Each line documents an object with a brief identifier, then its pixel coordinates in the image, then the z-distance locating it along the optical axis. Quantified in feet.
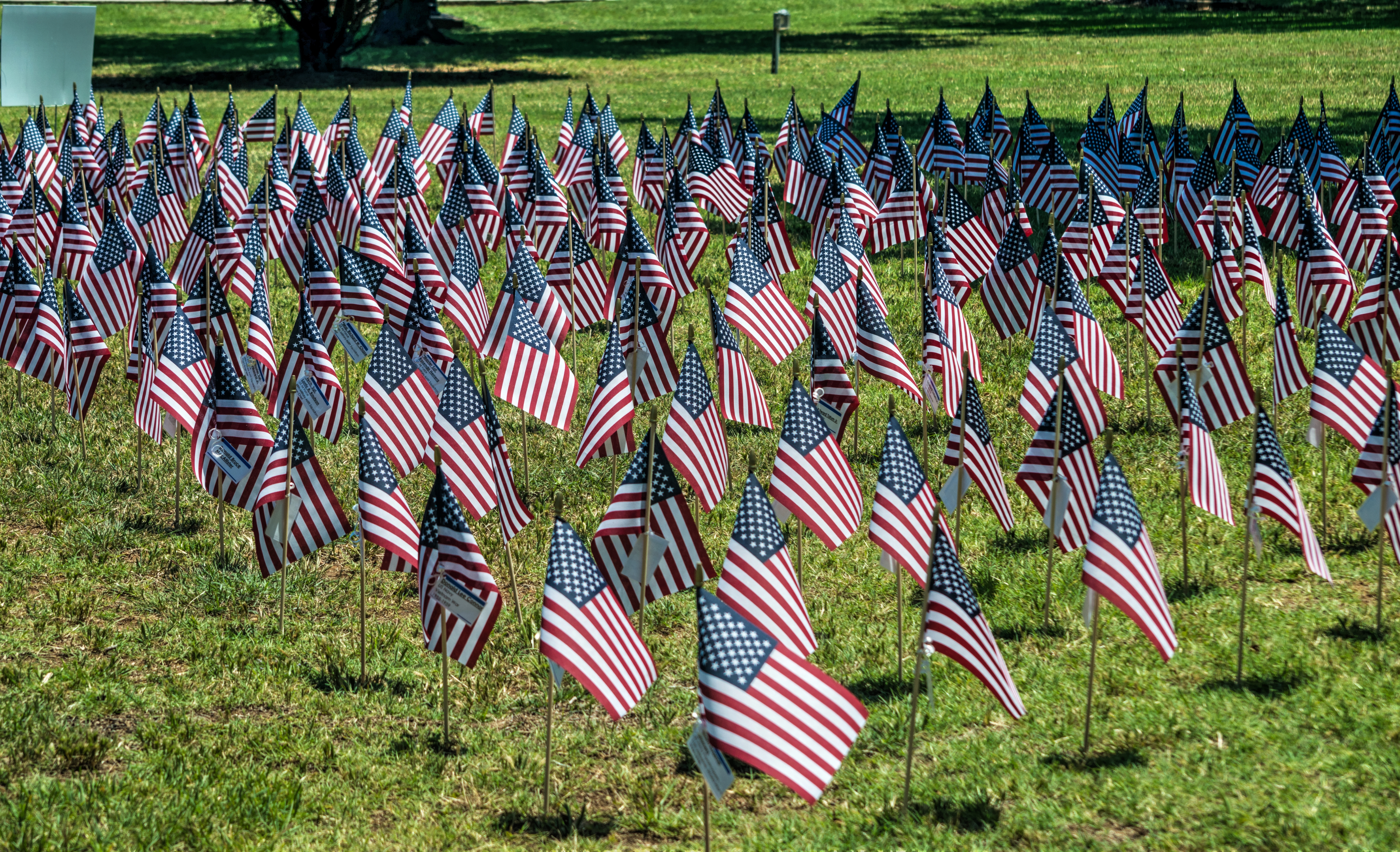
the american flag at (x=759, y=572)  38.83
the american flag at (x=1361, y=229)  81.46
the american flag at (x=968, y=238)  81.35
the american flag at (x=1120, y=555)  40.16
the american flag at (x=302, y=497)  49.11
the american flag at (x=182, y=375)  58.70
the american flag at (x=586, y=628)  37.17
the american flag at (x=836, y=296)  65.87
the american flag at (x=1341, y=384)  52.70
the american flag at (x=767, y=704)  33.50
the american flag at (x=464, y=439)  49.73
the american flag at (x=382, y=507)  45.34
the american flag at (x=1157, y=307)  67.31
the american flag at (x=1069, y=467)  46.62
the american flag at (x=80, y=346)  66.90
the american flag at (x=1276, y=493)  45.60
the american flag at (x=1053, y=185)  99.76
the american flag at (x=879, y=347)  59.52
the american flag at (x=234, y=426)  54.19
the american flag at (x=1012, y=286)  73.87
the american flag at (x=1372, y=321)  66.49
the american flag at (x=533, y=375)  57.72
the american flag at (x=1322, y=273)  71.97
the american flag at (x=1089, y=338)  62.85
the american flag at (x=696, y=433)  51.19
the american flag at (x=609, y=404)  54.39
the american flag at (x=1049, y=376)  55.88
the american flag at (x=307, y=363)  60.34
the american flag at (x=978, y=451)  48.98
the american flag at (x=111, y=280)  77.15
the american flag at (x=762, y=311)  66.03
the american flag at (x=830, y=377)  54.49
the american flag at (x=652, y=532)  43.34
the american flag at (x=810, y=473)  45.65
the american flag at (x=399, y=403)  55.47
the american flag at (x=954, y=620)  38.29
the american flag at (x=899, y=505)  43.37
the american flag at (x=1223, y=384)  56.13
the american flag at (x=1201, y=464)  47.55
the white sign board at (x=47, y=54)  128.57
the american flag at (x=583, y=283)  80.84
